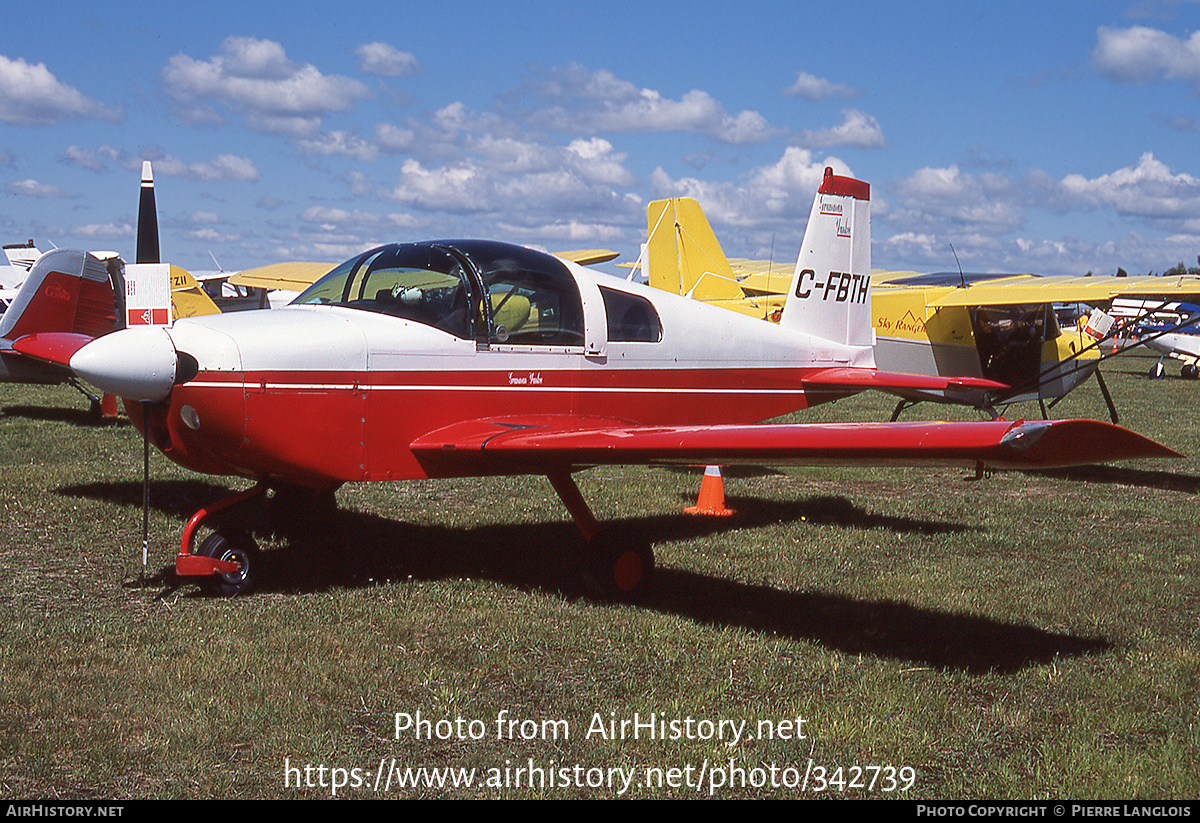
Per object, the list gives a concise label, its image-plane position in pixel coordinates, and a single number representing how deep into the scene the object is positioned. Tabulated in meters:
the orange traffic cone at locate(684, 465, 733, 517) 8.84
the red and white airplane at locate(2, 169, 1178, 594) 5.12
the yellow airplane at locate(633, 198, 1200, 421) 13.00
